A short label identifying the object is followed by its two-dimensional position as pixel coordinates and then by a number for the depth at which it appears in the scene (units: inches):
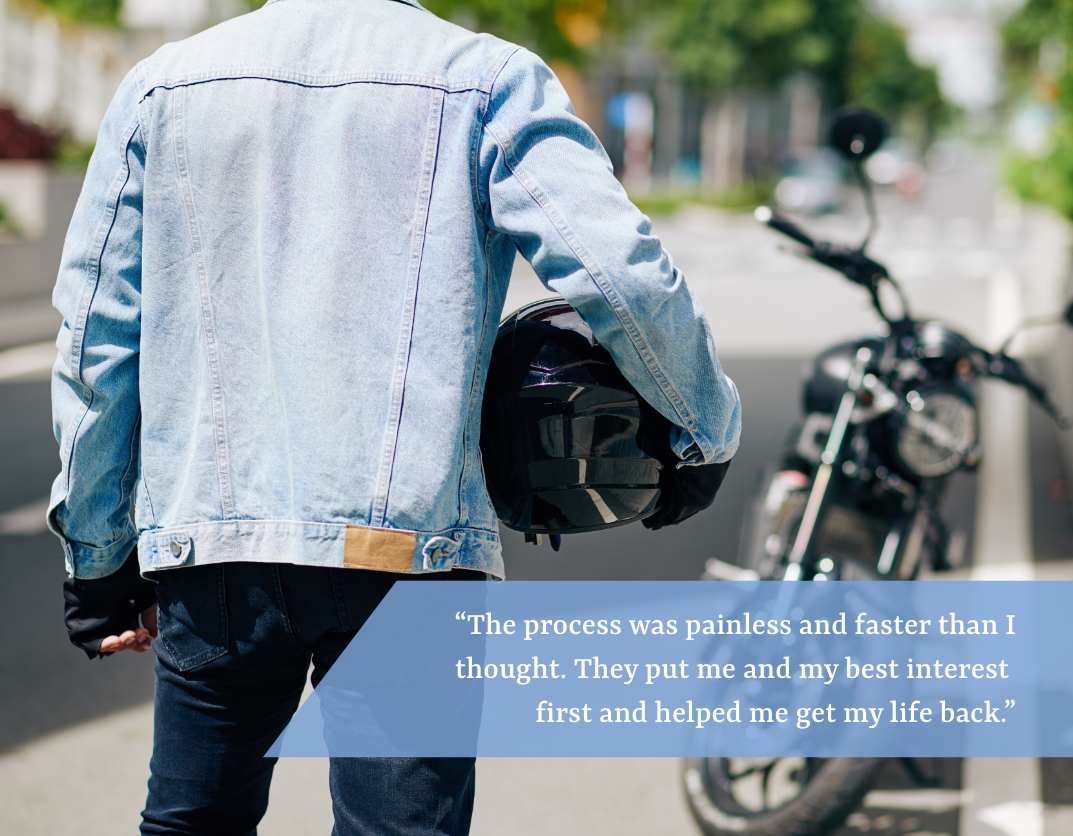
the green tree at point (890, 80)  2016.5
